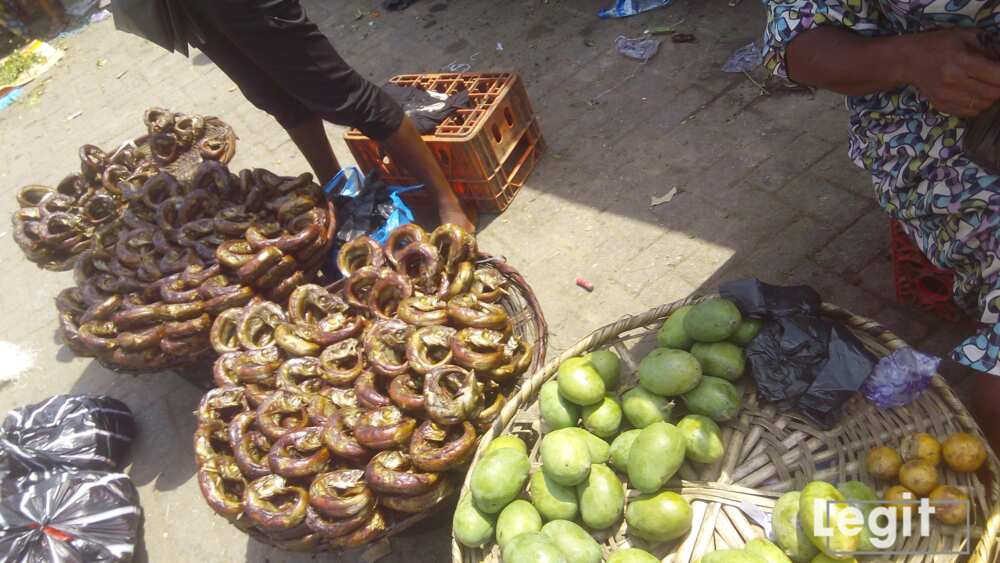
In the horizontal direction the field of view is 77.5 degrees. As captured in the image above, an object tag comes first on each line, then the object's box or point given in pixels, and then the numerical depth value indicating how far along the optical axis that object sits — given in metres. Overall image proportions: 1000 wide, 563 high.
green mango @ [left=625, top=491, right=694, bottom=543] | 2.09
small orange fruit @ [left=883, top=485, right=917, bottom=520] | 1.89
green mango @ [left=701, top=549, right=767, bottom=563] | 1.85
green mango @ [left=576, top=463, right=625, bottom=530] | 2.19
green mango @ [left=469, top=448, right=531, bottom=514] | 2.20
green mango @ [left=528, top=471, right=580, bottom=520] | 2.23
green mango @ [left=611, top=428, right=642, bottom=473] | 2.33
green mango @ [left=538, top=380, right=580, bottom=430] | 2.46
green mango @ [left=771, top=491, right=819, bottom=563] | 1.92
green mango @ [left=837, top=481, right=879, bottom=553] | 1.86
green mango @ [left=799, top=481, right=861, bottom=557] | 1.82
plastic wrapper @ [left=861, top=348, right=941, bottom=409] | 2.01
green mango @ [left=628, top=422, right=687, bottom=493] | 2.13
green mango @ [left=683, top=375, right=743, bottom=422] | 2.33
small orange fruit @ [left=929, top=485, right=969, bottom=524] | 1.79
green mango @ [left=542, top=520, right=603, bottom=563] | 2.07
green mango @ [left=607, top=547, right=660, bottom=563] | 2.00
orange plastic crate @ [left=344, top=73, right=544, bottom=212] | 4.09
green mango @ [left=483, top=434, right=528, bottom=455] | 2.36
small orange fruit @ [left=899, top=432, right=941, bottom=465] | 1.93
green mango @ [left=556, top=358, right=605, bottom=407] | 2.40
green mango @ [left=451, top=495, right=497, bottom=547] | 2.23
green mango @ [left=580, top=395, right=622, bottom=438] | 2.44
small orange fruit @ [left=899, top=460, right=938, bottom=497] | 1.88
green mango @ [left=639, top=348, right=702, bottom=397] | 2.31
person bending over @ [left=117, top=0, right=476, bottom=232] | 3.15
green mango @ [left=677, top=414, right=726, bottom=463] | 2.27
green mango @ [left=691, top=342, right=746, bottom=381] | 2.38
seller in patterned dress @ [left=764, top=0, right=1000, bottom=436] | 1.79
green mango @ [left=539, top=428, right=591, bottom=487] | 2.17
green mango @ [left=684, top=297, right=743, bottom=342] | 2.37
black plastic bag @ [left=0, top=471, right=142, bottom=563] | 3.04
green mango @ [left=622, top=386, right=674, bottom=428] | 2.37
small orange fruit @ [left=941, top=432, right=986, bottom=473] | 1.85
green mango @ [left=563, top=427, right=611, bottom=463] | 2.38
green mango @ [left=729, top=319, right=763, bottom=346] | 2.42
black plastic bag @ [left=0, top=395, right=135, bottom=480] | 3.53
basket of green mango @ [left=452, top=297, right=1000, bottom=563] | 1.97
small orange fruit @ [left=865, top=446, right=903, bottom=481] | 2.00
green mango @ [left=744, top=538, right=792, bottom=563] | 1.91
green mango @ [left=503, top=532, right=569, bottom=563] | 1.96
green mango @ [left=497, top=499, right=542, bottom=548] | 2.18
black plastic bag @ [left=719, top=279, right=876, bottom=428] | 2.18
